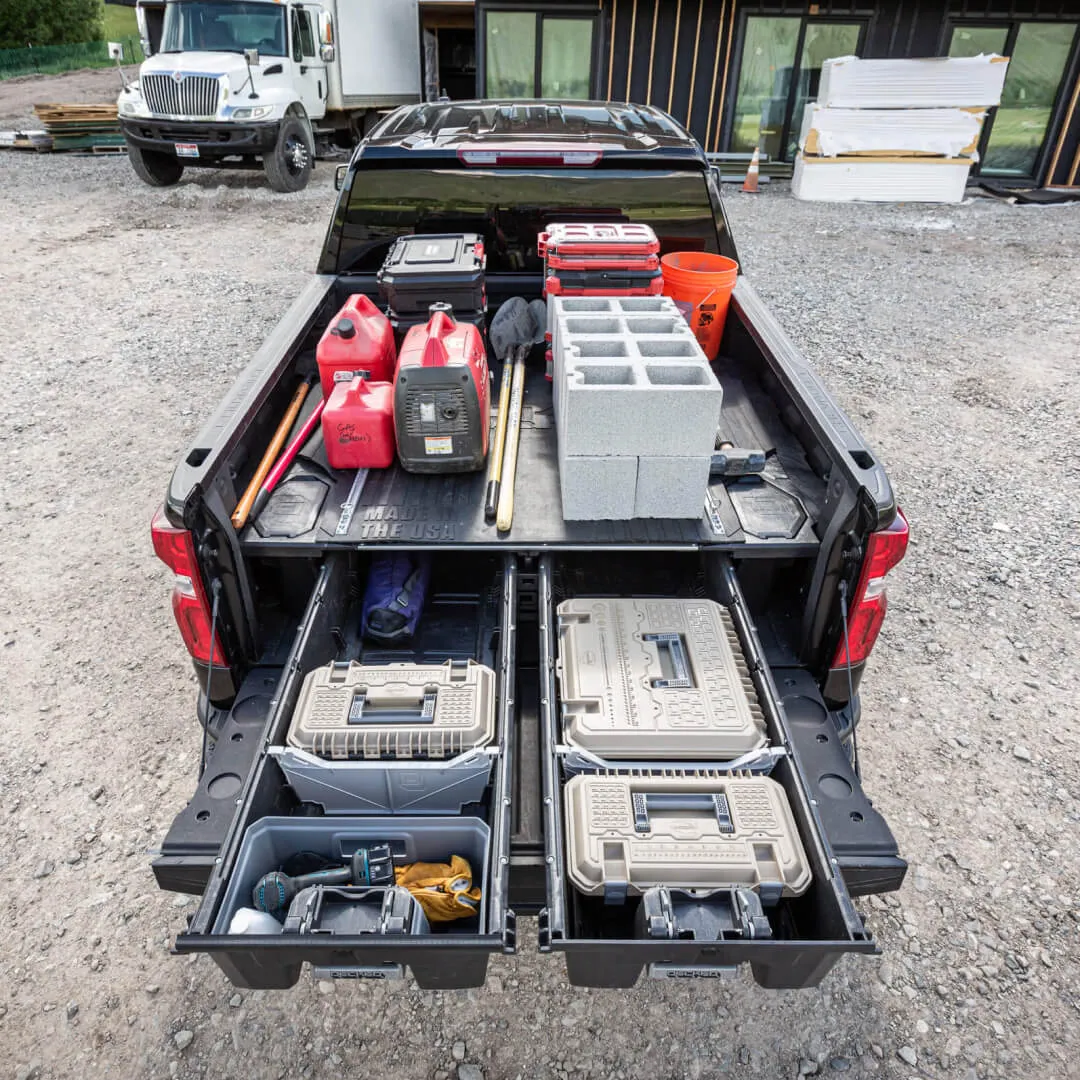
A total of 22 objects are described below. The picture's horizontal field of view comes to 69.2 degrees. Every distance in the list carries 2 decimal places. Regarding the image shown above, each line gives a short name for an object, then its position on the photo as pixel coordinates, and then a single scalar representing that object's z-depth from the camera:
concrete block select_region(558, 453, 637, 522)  2.86
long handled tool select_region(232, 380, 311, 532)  2.83
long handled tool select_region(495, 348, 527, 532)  2.96
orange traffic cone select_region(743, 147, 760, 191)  13.20
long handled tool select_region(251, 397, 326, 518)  2.99
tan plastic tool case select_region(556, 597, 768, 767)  2.38
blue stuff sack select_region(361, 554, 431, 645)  3.06
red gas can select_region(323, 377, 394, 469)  3.22
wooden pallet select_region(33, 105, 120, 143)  15.47
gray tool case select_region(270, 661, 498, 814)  2.33
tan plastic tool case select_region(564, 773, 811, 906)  2.07
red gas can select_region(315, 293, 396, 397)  3.57
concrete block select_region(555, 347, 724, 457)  2.74
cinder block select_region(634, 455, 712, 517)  2.87
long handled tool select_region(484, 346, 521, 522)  3.04
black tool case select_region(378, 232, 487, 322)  4.03
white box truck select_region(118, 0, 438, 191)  11.81
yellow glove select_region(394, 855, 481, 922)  2.12
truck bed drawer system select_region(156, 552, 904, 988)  1.87
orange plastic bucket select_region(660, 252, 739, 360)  4.31
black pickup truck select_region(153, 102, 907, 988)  1.90
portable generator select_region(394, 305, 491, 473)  3.09
